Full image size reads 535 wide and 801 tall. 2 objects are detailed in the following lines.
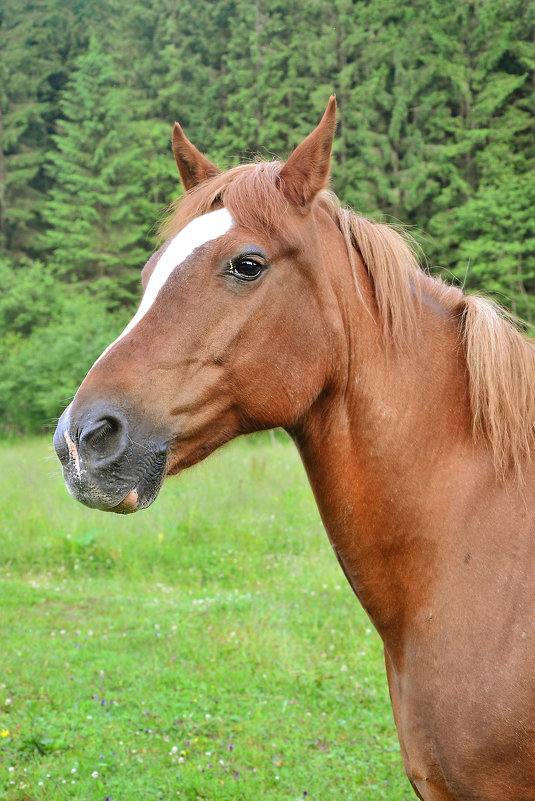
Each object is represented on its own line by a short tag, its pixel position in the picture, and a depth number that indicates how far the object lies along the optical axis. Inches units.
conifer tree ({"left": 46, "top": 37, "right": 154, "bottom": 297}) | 1130.0
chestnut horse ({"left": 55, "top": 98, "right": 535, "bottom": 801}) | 70.5
